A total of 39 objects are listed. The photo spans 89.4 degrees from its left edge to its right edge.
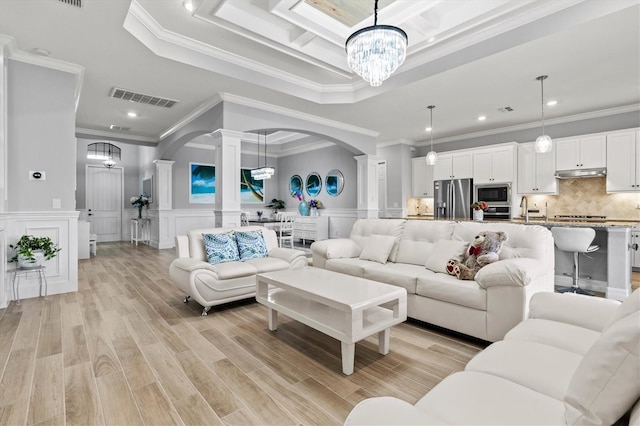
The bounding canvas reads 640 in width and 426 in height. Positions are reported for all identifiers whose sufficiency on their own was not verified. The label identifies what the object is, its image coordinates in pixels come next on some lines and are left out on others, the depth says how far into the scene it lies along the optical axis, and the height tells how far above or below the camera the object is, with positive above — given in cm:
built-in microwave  649 +31
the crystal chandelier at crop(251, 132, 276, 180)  834 +98
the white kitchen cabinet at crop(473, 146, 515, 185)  641 +89
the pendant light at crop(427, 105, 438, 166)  582 +93
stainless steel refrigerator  703 +24
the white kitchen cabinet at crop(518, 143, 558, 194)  600 +71
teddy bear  282 -42
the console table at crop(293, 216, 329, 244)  856 -48
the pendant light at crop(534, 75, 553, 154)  429 +87
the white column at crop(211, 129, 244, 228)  486 +51
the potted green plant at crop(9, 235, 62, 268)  362 -45
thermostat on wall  384 +44
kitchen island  374 -66
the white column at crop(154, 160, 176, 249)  794 +24
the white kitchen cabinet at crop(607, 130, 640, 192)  511 +75
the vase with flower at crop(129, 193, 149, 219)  890 +27
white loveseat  324 -65
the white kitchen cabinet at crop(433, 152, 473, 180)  705 +96
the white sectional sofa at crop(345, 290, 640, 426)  80 -63
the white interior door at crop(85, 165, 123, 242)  916 +29
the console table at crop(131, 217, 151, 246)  896 -54
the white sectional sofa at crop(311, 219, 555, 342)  244 -59
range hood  545 +61
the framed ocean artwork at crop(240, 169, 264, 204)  977 +65
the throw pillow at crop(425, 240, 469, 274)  308 -43
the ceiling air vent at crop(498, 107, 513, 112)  545 +170
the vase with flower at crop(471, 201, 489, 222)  491 +0
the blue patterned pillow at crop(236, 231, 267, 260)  395 -43
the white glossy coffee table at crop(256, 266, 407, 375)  212 -74
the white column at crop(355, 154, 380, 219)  702 +53
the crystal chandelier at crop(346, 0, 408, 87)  242 +122
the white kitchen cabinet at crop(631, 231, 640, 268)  513 -66
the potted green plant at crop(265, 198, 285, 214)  1023 +16
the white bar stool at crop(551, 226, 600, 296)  366 -39
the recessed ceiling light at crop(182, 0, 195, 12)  298 +192
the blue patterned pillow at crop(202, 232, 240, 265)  366 -44
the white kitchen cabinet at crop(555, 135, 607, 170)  542 +97
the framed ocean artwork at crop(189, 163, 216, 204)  868 +74
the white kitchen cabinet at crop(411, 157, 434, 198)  785 +77
